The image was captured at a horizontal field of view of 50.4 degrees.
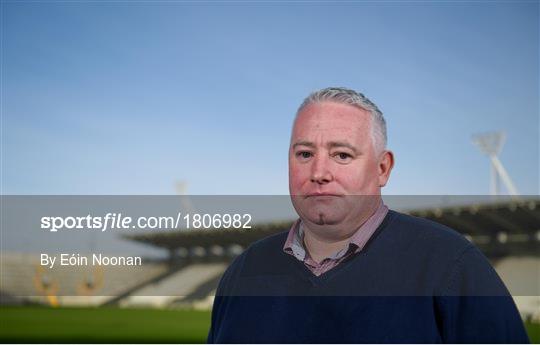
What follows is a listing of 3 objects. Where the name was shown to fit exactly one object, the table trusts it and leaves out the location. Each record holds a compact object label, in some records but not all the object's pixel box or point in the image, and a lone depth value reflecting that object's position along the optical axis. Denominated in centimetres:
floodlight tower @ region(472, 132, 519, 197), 2949
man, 154
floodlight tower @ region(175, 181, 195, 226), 4377
